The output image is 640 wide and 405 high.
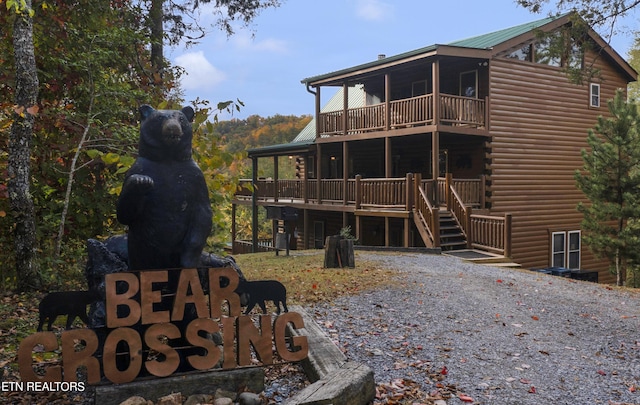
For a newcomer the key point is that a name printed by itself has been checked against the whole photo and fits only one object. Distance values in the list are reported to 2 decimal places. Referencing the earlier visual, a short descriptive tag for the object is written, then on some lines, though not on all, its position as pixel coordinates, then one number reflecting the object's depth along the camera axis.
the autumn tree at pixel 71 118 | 8.17
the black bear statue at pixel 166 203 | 4.06
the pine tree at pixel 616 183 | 14.70
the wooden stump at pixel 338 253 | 11.23
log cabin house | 15.29
